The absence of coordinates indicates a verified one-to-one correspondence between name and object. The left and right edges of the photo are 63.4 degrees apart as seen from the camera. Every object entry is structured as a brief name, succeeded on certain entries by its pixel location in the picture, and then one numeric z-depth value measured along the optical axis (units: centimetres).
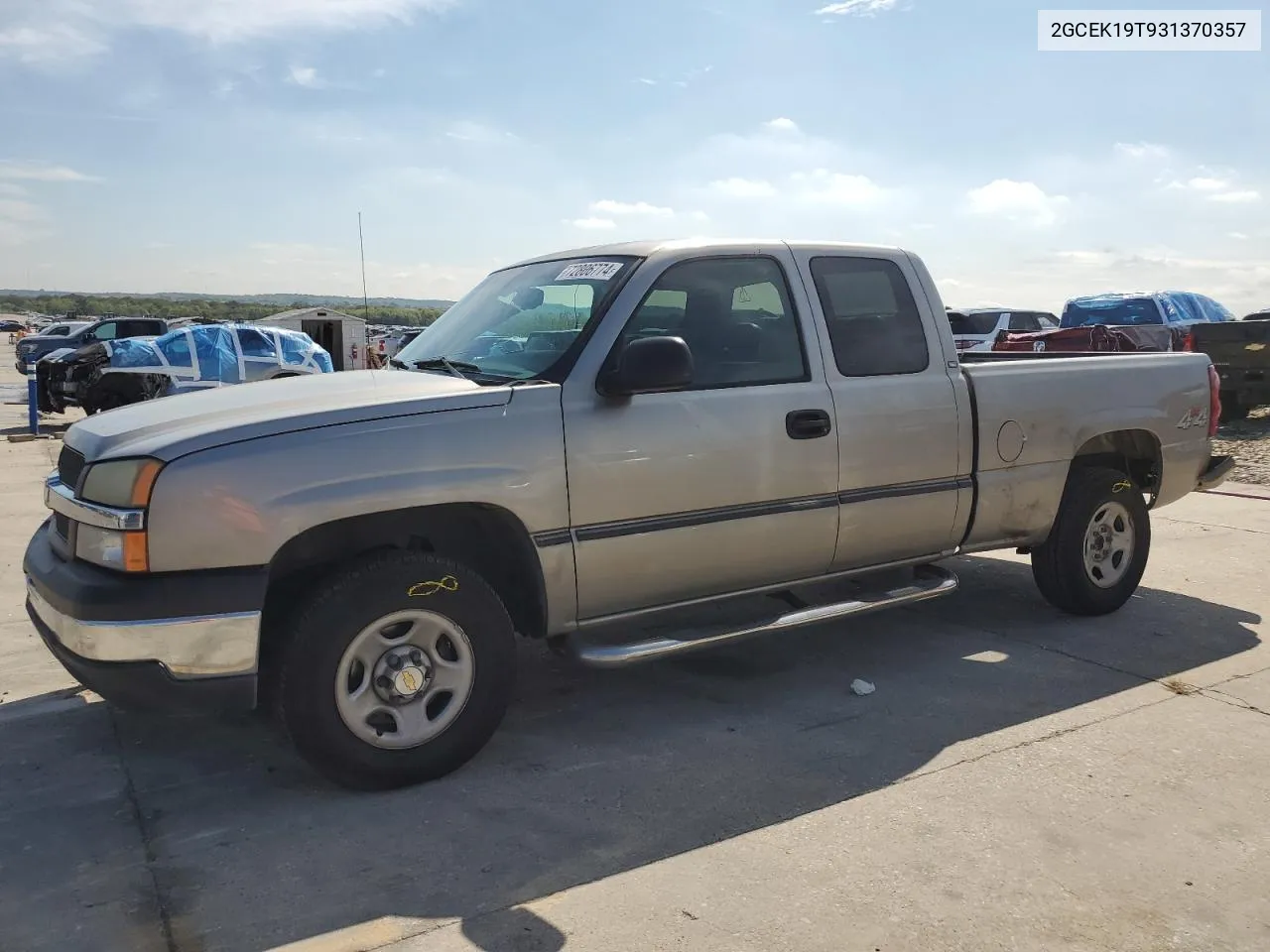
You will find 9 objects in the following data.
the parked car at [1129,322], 1484
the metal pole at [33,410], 1494
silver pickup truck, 323
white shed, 2495
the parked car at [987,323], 1941
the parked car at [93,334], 2369
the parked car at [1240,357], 1394
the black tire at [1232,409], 1448
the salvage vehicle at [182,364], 1491
